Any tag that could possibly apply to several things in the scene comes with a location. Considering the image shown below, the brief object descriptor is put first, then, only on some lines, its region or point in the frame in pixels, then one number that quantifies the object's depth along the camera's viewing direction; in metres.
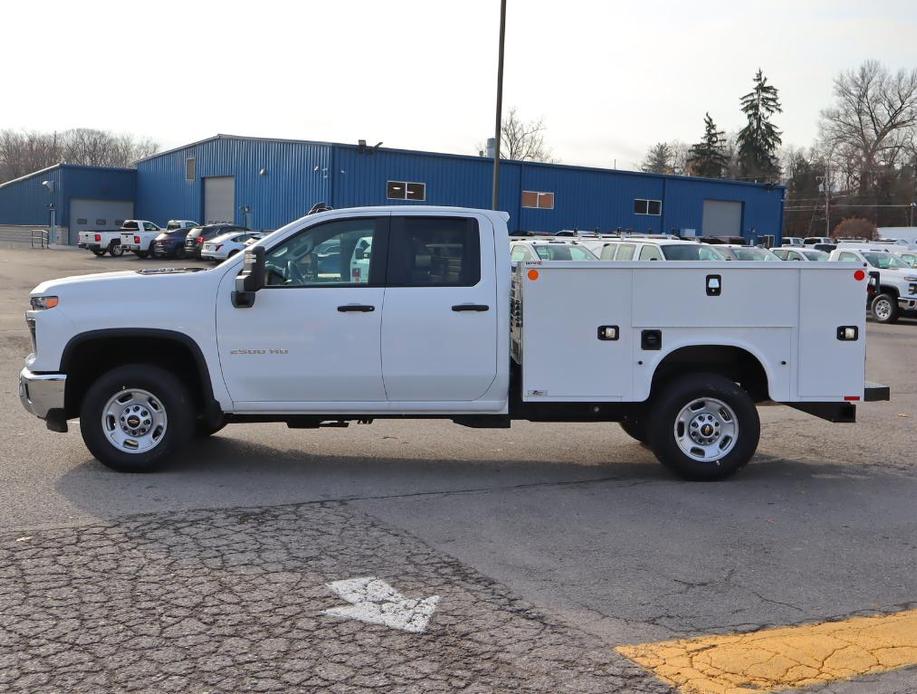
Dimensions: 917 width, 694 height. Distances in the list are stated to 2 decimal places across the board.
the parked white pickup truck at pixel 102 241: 47.91
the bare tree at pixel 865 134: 93.00
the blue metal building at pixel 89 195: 64.19
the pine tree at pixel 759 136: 97.19
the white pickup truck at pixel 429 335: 7.64
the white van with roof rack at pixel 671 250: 20.44
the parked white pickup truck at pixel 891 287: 25.20
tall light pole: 25.41
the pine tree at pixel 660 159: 118.12
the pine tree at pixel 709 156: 98.75
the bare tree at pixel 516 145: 95.88
